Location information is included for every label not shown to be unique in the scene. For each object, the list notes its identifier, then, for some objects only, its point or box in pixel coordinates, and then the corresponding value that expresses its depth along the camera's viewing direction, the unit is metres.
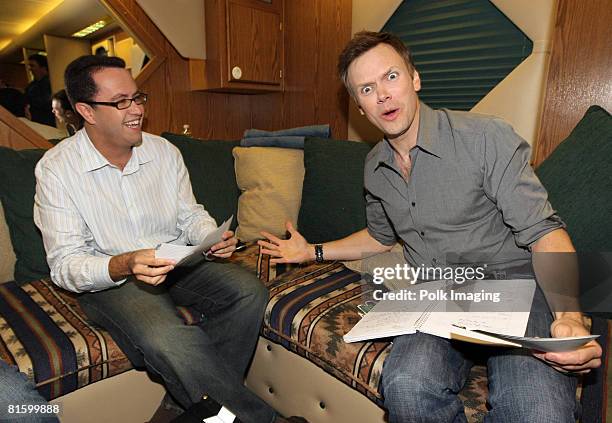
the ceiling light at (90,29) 2.08
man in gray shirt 0.92
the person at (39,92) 1.96
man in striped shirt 1.25
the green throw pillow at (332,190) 1.80
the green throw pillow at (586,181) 1.14
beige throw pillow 1.97
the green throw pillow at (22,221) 1.59
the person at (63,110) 2.01
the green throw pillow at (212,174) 2.01
